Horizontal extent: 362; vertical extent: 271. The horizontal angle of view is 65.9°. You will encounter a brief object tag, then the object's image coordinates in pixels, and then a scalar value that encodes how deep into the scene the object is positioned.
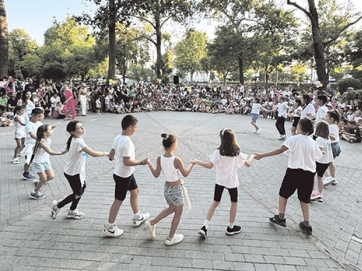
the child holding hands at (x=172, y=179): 3.36
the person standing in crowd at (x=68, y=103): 13.80
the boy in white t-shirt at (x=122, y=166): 3.51
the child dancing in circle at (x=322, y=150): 4.90
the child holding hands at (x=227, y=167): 3.58
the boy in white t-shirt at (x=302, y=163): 3.89
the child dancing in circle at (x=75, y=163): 3.88
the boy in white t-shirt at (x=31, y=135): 5.49
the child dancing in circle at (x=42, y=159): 4.61
